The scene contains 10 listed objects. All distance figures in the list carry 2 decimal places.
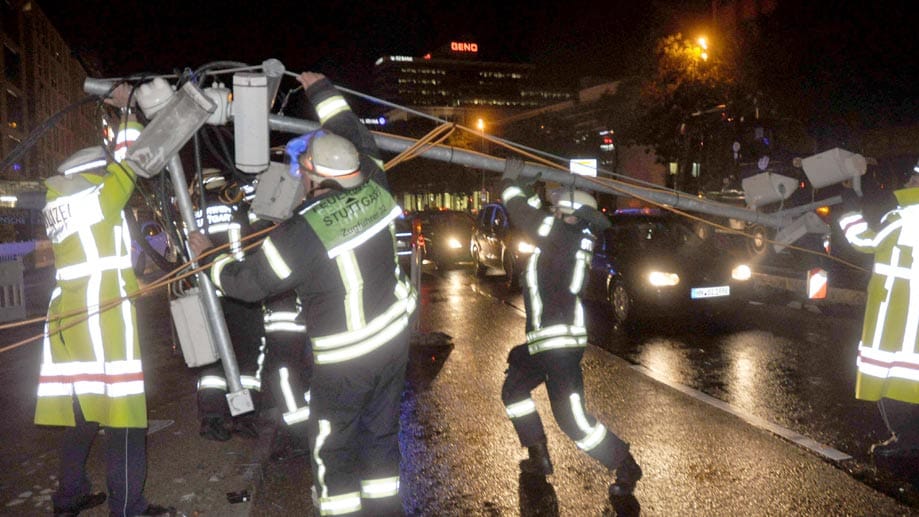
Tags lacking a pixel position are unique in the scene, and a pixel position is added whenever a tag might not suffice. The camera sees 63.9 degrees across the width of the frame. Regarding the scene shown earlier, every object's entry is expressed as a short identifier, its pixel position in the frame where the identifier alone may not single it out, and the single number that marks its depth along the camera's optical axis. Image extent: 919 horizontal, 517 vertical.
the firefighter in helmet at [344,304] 3.33
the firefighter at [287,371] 5.13
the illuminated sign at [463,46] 162.75
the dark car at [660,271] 10.02
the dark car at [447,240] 19.45
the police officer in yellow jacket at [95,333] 3.87
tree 21.05
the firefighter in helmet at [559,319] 4.54
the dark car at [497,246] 14.17
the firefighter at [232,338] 5.31
